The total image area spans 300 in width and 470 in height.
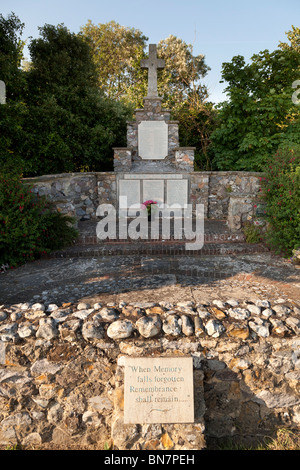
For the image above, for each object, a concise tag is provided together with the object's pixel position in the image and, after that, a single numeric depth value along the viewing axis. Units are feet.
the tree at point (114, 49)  69.05
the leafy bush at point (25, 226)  16.84
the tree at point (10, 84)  25.72
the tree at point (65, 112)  31.60
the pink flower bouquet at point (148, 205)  25.52
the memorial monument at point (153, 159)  29.14
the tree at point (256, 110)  32.86
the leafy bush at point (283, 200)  17.57
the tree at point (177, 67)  57.67
